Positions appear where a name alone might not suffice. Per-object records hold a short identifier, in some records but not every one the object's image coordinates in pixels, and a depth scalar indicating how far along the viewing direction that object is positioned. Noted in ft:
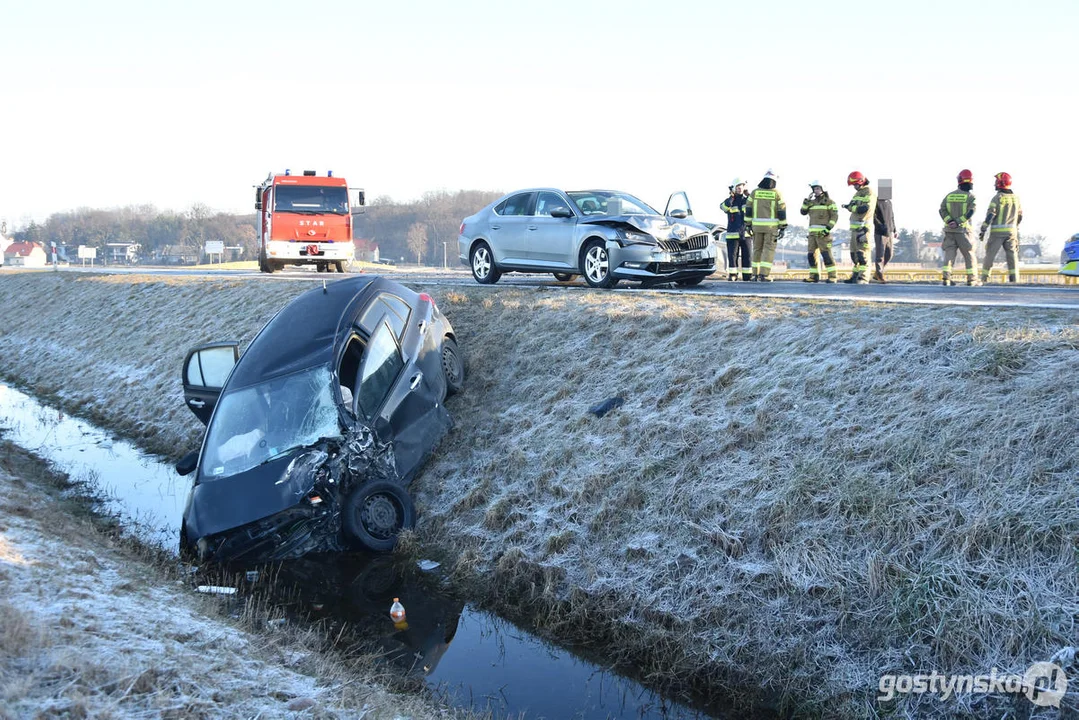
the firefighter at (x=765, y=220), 49.34
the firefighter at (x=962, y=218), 46.21
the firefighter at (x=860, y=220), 46.29
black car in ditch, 24.40
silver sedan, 42.22
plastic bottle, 22.90
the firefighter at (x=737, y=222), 53.78
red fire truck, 75.97
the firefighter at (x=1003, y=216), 45.80
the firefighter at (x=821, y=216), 47.75
